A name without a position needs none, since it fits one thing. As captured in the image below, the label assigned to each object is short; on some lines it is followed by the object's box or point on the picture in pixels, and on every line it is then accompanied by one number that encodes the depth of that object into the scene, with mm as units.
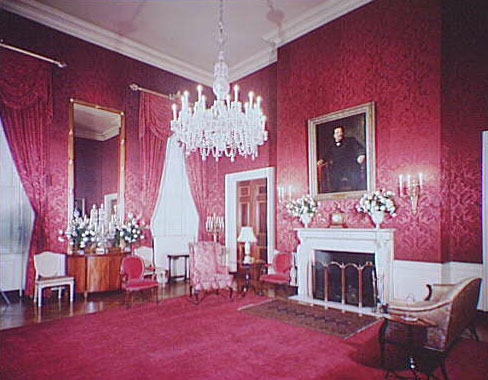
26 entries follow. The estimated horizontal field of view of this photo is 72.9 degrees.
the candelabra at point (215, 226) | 8730
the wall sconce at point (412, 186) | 4934
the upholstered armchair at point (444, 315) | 3055
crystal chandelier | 4824
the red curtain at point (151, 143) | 7375
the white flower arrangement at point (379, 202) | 5082
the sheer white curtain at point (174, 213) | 7824
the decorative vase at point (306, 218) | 6195
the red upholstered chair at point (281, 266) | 6055
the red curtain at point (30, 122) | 5617
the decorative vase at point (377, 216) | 5176
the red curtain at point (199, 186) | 8469
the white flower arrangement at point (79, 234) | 6117
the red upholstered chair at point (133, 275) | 5492
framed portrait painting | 5539
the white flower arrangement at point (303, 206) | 6145
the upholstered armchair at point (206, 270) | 5746
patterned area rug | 4352
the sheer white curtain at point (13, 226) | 6066
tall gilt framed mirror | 6469
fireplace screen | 5426
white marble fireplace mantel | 5133
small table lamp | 6434
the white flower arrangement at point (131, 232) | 6578
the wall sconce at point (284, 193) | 6767
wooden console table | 6098
